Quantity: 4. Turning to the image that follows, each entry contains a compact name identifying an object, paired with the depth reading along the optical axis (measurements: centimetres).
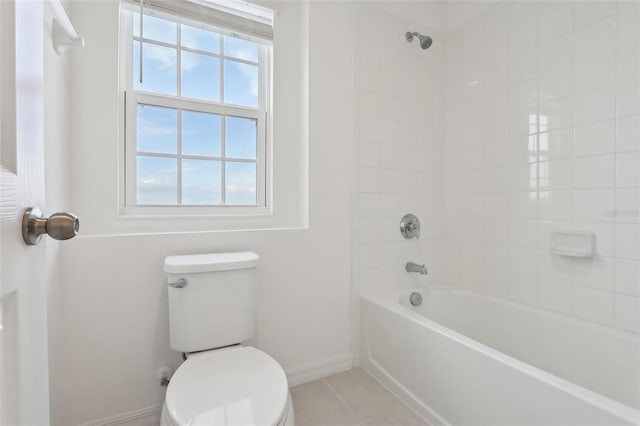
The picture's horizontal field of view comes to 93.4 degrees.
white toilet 84
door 37
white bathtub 95
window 149
